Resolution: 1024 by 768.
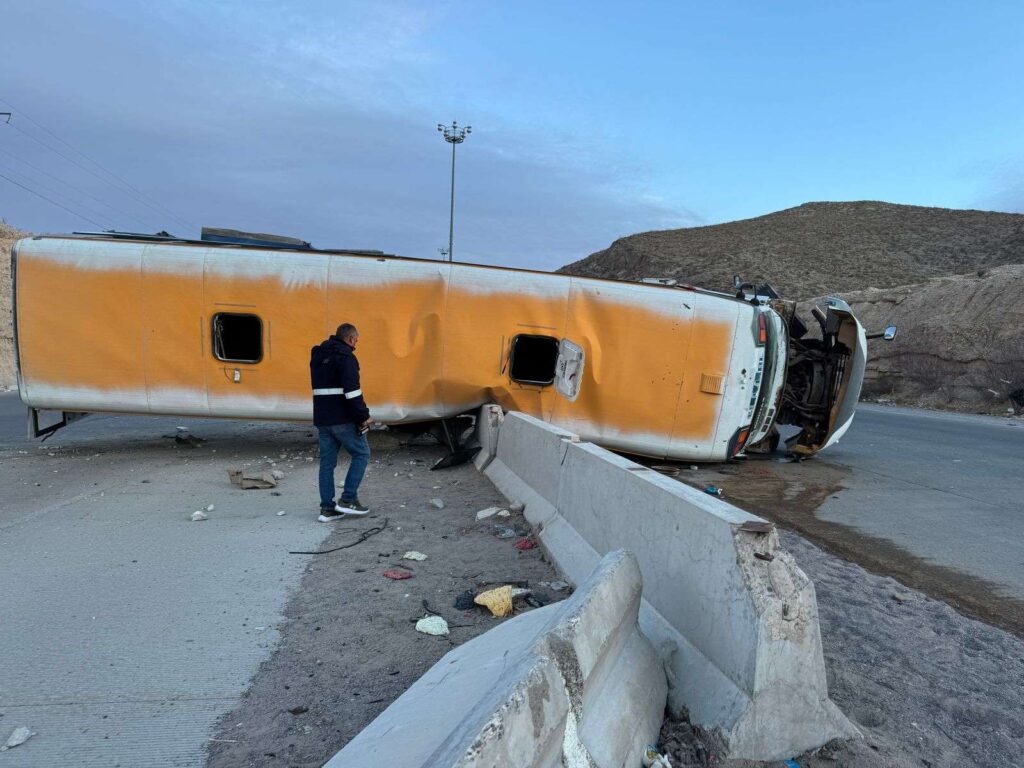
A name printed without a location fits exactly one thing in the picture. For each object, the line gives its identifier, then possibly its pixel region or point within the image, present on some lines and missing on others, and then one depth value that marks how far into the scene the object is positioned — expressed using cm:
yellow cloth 369
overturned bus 771
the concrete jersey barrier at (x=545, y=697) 170
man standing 564
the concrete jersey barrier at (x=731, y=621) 232
